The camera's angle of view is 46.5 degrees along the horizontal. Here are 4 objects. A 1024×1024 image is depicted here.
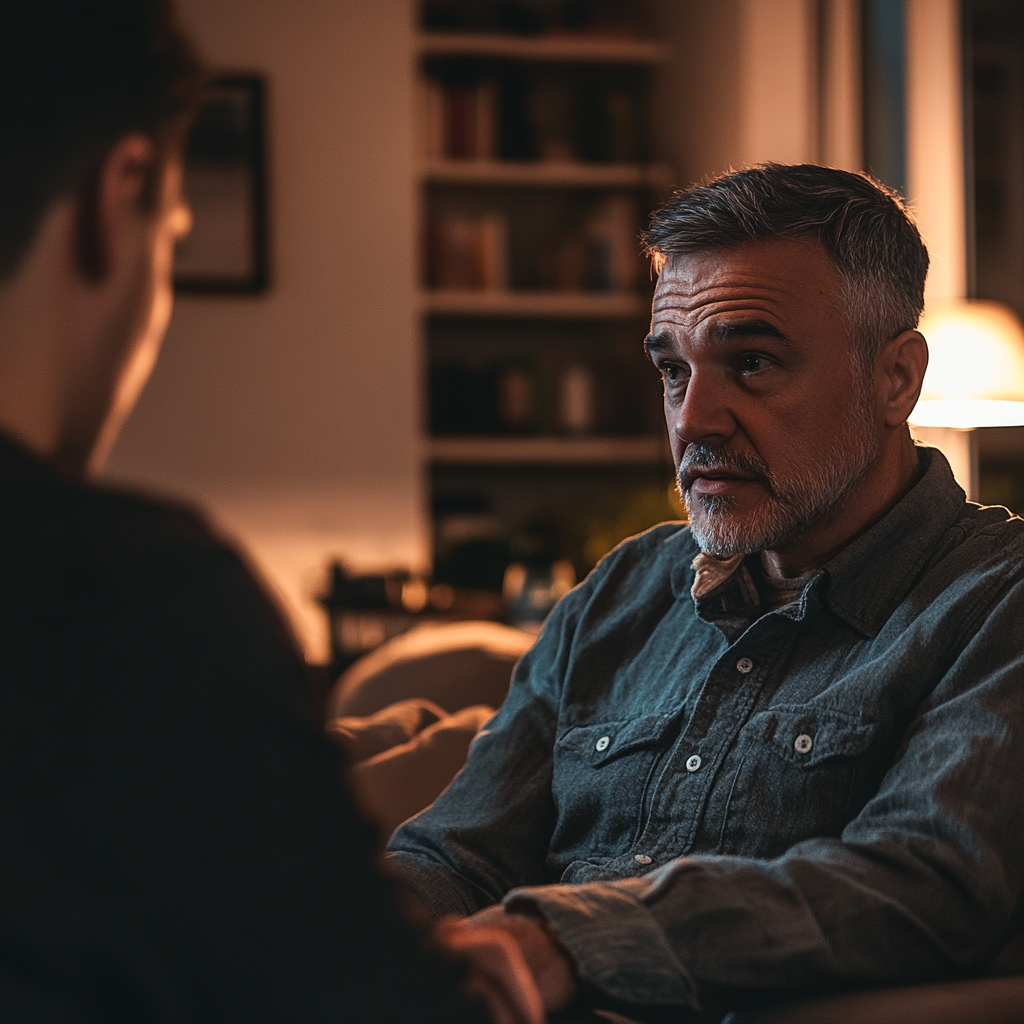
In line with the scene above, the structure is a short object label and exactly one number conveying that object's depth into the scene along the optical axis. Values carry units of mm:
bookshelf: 4160
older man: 874
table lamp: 2451
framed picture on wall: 3922
